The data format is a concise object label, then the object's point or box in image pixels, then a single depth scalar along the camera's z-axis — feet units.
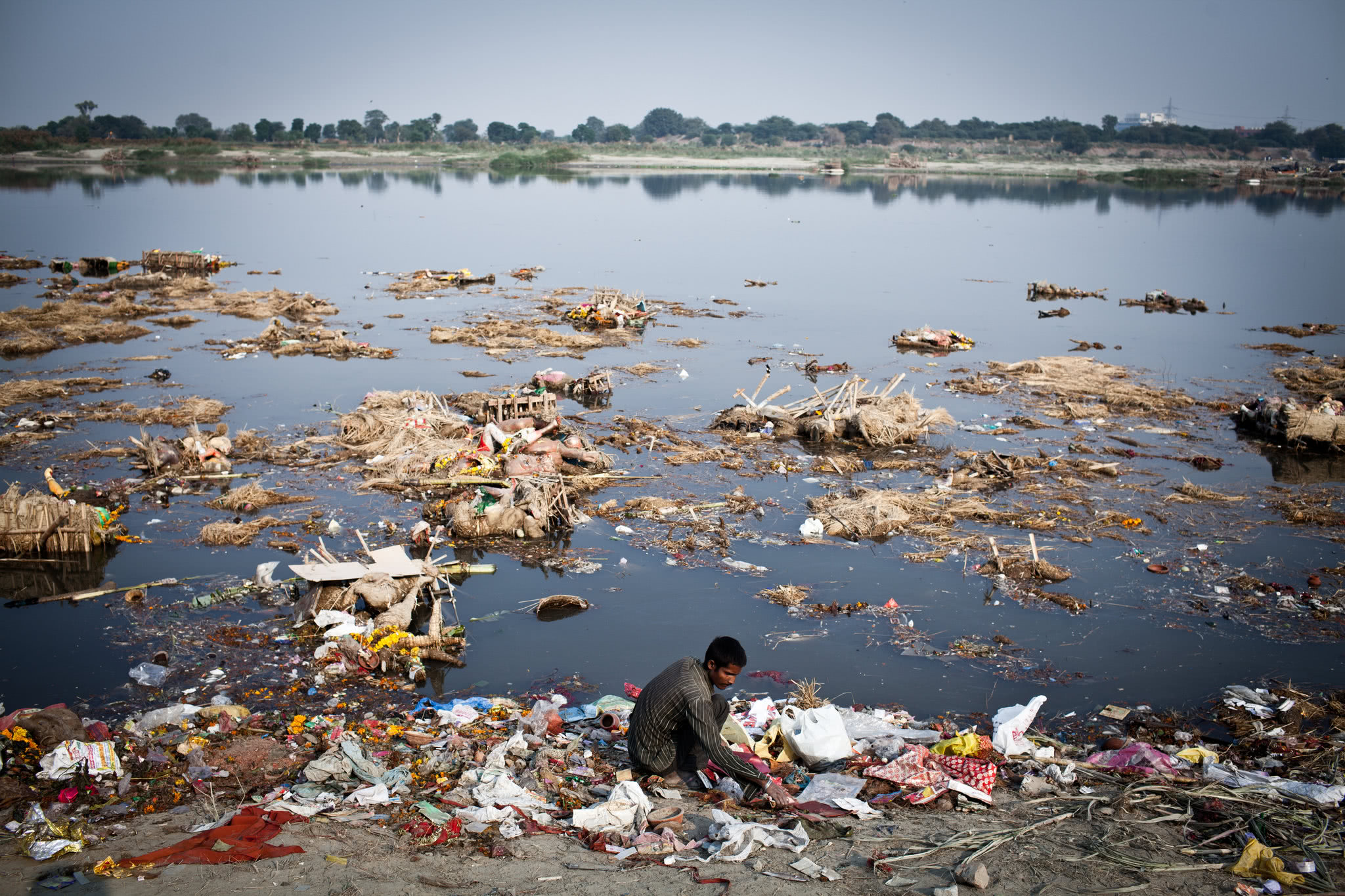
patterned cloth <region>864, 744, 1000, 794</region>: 18.72
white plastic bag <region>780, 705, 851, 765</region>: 20.02
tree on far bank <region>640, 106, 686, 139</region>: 645.51
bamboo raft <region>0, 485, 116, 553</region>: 32.01
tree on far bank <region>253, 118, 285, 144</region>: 449.06
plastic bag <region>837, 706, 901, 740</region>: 21.88
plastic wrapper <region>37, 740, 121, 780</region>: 18.77
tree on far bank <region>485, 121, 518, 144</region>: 524.93
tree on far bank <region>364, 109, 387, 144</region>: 524.69
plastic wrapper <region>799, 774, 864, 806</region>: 18.38
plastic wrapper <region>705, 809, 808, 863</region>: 16.14
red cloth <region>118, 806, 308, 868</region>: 15.39
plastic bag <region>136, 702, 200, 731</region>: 21.35
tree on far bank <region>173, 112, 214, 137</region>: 477.77
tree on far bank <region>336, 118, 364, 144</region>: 479.00
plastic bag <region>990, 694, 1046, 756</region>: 20.80
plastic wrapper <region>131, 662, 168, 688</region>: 24.23
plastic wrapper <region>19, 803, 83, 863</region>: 15.57
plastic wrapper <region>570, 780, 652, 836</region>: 17.07
